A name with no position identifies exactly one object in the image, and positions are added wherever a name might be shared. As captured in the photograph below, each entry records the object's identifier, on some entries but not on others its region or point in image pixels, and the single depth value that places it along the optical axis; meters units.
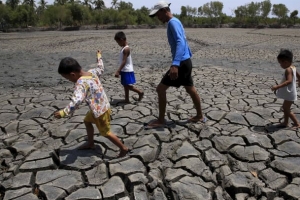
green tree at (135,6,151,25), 59.52
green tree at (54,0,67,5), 62.62
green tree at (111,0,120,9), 72.57
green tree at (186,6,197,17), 62.94
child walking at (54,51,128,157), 2.75
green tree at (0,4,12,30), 45.97
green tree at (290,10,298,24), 50.67
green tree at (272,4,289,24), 50.21
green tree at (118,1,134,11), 71.41
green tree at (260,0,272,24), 52.22
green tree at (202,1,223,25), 58.22
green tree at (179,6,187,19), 62.15
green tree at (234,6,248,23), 55.69
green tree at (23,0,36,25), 48.91
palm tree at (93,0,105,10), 66.69
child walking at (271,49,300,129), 3.62
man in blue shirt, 3.48
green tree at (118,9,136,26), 54.31
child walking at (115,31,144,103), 4.62
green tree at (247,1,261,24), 53.56
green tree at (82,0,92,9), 67.50
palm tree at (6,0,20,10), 58.69
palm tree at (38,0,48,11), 68.31
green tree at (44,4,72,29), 48.91
